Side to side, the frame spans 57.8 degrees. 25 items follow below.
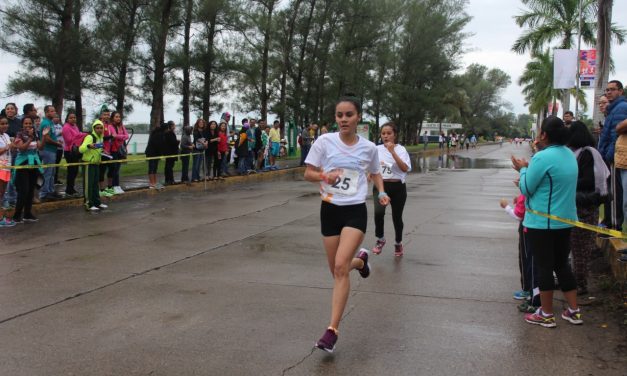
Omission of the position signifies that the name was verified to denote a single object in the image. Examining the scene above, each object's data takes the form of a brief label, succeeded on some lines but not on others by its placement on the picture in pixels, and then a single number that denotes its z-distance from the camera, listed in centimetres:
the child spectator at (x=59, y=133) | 1257
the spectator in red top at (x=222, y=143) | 1744
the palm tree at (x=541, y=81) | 5474
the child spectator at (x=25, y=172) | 983
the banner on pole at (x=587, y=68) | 2168
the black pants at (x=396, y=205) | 779
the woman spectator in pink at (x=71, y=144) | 1241
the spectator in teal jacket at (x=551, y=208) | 480
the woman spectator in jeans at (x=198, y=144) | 1669
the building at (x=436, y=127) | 8854
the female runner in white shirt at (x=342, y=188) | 439
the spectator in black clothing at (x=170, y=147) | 1539
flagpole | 2309
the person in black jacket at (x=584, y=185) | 571
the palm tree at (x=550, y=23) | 3681
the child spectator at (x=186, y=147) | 1633
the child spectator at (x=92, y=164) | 1152
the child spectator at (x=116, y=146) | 1311
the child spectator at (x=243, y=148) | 1902
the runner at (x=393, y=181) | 751
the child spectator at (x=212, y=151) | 1705
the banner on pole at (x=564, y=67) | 1986
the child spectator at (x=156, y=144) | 1522
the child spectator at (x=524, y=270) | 533
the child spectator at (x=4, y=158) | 939
